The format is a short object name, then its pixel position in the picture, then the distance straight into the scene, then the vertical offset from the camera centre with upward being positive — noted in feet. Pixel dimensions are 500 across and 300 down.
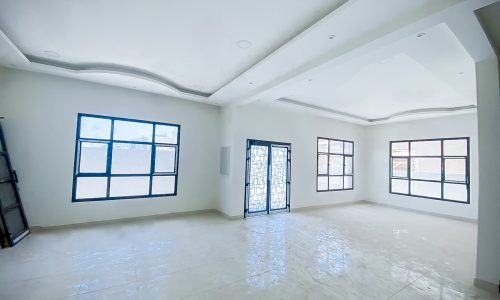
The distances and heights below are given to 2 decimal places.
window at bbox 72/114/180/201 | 16.35 -0.29
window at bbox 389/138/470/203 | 22.38 -0.45
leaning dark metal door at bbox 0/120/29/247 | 12.29 -3.31
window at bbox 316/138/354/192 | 26.14 -0.42
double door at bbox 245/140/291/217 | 20.94 -1.71
